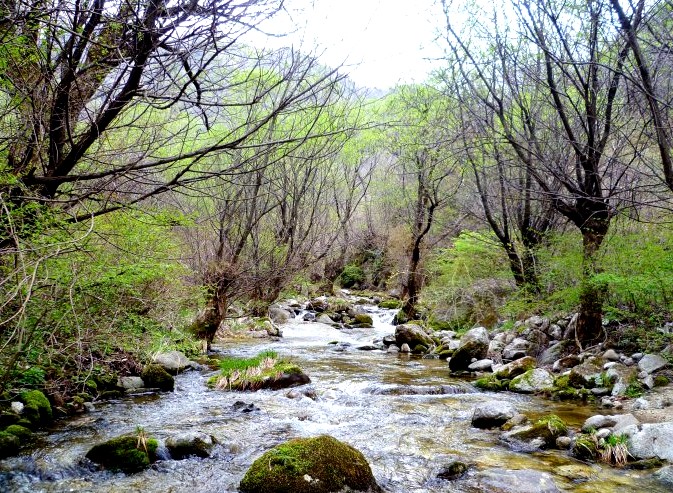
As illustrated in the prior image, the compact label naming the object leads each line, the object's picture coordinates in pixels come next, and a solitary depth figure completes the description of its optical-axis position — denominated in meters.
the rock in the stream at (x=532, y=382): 8.45
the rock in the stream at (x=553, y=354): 10.22
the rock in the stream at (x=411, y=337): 13.79
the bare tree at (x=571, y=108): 8.20
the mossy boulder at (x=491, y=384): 8.84
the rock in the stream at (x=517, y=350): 11.23
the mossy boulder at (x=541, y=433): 5.71
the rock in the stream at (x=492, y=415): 6.47
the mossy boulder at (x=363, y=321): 19.00
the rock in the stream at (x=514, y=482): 4.40
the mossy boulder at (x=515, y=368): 9.36
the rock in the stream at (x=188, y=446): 5.20
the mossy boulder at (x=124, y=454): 4.82
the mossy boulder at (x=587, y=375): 8.11
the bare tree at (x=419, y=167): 15.35
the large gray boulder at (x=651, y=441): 5.00
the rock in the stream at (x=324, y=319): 19.20
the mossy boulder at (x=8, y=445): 4.86
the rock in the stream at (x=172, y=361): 9.52
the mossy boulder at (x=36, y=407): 5.85
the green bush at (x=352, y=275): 30.83
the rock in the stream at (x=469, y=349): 10.71
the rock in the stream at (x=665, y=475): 4.54
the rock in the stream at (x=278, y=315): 18.61
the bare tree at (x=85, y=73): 3.05
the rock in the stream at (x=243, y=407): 7.17
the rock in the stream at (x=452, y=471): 4.82
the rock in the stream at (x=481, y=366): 10.52
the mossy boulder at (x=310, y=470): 4.25
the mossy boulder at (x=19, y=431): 5.28
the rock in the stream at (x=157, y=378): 8.24
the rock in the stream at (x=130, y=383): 7.99
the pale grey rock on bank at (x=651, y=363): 8.03
